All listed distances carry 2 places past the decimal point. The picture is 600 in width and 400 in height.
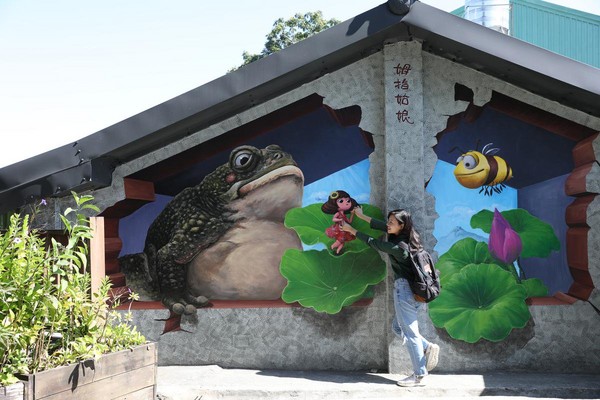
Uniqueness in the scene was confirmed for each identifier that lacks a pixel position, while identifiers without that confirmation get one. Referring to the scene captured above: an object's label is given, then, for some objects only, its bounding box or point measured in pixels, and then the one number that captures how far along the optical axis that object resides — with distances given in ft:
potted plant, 12.48
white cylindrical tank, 43.70
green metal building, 55.21
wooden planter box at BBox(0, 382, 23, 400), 11.68
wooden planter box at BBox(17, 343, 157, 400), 12.35
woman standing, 21.16
